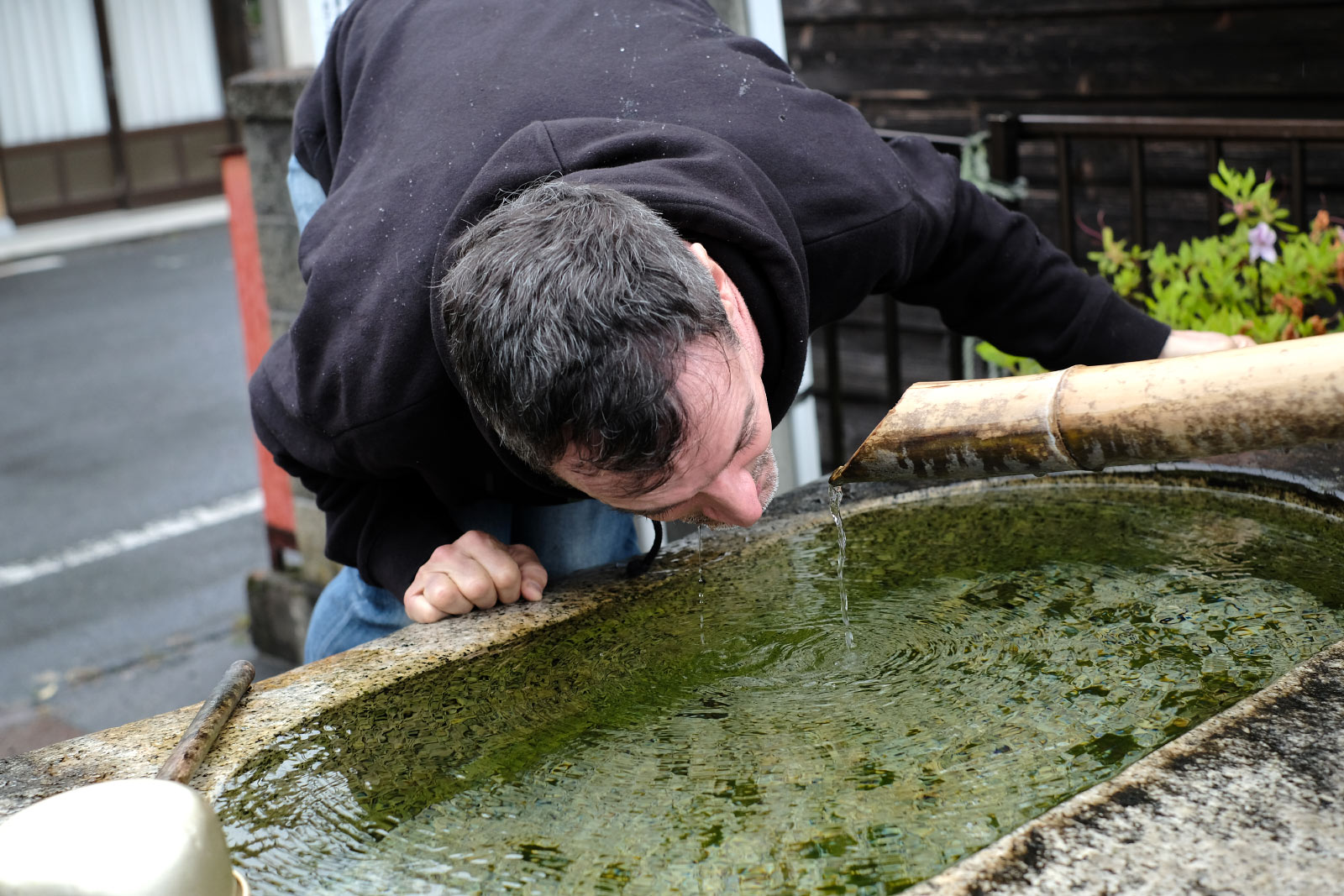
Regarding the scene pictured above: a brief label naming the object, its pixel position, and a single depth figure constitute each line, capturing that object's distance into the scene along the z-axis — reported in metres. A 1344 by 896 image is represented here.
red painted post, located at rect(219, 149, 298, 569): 3.60
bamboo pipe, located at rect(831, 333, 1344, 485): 1.21
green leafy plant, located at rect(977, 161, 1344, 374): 2.55
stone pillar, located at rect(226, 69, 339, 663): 3.33
